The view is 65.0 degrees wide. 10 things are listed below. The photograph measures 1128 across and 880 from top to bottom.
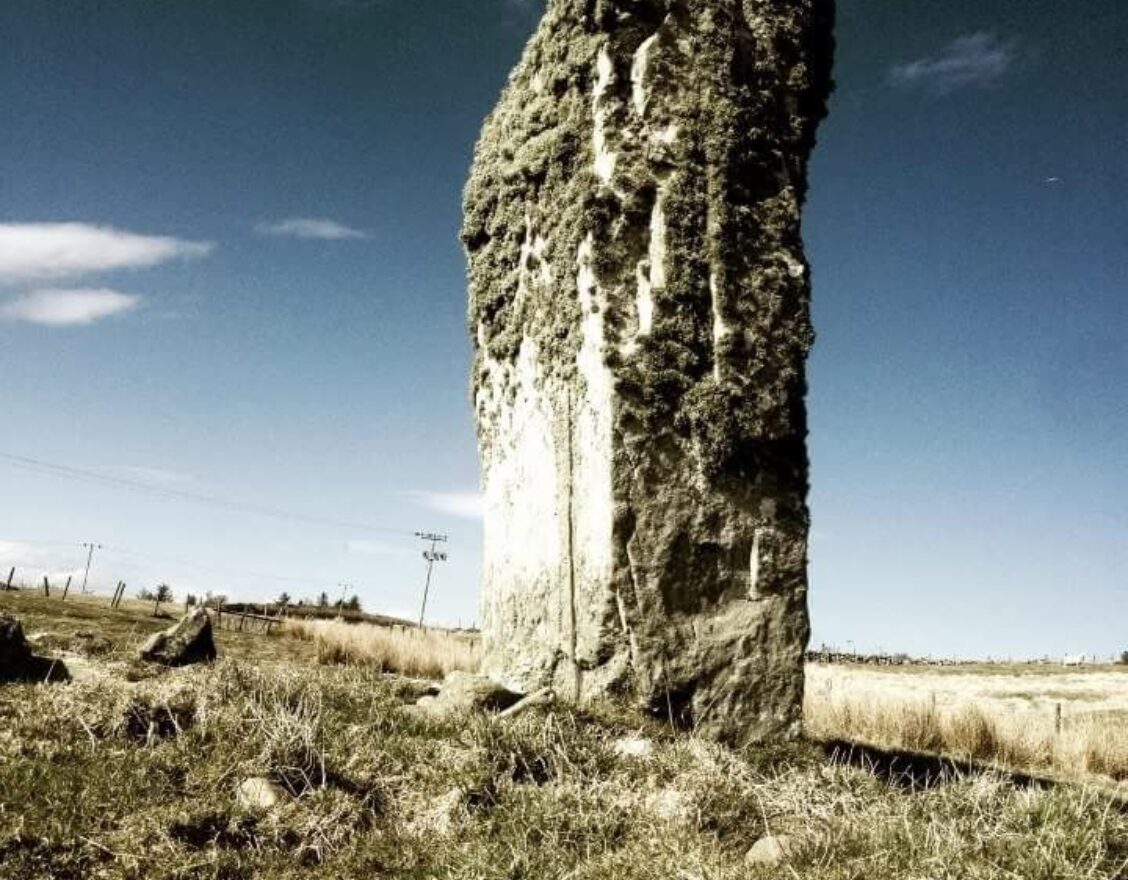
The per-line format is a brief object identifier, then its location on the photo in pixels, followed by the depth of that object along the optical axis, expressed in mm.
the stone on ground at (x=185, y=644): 6461
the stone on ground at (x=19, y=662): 4949
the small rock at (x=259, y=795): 3252
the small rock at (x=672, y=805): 3295
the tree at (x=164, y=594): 44812
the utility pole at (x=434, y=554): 53125
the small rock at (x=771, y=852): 2900
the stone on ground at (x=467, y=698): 4535
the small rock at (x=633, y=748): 4055
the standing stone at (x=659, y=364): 4785
